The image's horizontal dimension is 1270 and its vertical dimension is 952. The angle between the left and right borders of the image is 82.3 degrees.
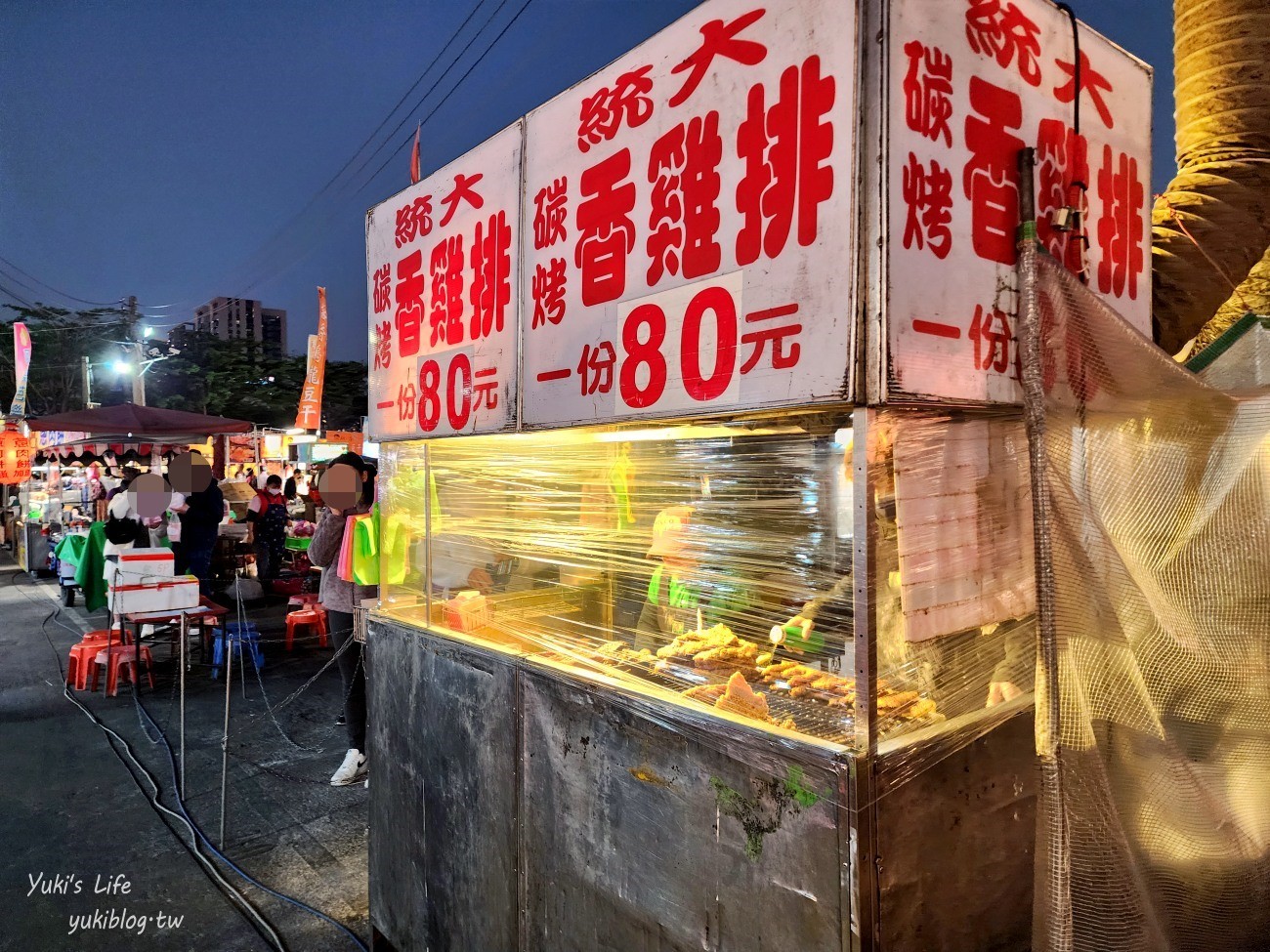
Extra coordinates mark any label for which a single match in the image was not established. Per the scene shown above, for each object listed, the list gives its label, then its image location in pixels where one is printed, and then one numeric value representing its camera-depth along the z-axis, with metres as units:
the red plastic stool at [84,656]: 8.08
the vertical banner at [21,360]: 18.27
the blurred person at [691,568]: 2.80
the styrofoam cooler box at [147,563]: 7.61
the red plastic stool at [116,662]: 7.79
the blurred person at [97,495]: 13.67
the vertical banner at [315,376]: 19.42
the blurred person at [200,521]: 10.13
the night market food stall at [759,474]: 1.93
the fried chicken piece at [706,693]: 2.71
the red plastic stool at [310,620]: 9.62
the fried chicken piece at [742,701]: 2.48
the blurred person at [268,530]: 13.05
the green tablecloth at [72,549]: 11.66
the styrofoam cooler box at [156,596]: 7.37
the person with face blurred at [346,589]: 5.44
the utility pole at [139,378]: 22.73
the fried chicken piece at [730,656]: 3.19
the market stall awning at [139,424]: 10.93
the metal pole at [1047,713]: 1.89
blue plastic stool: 8.40
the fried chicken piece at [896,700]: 2.29
